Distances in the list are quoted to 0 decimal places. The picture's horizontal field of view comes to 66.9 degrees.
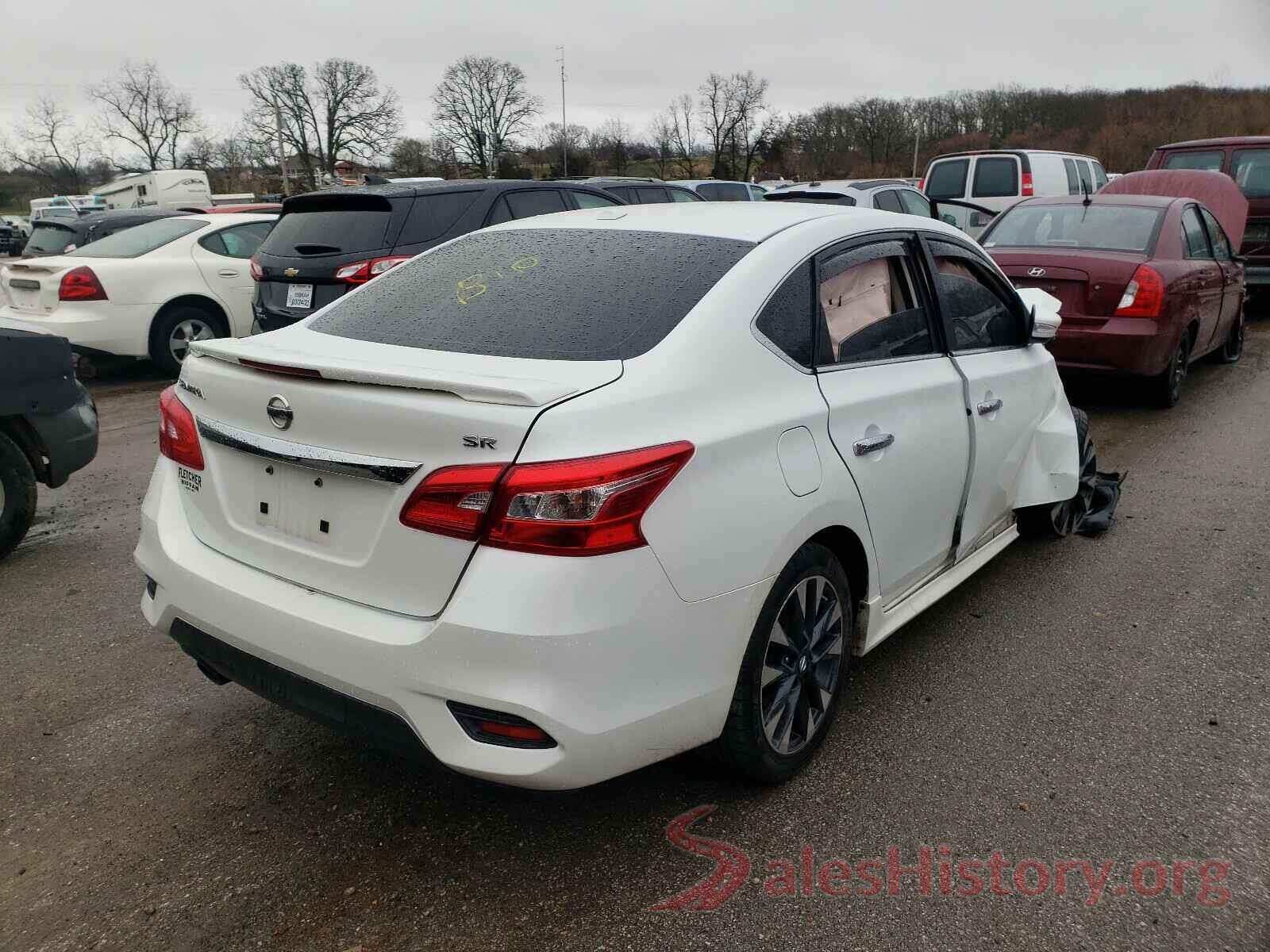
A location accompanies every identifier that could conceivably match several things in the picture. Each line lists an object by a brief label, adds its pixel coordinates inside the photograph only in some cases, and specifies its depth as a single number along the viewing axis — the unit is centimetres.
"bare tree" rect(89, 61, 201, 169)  7850
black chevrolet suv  700
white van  1478
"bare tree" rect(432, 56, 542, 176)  7519
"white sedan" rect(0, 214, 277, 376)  888
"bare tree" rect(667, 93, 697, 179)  6988
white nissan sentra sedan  211
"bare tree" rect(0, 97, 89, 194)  7538
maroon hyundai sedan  699
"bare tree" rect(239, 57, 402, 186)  7081
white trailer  3500
